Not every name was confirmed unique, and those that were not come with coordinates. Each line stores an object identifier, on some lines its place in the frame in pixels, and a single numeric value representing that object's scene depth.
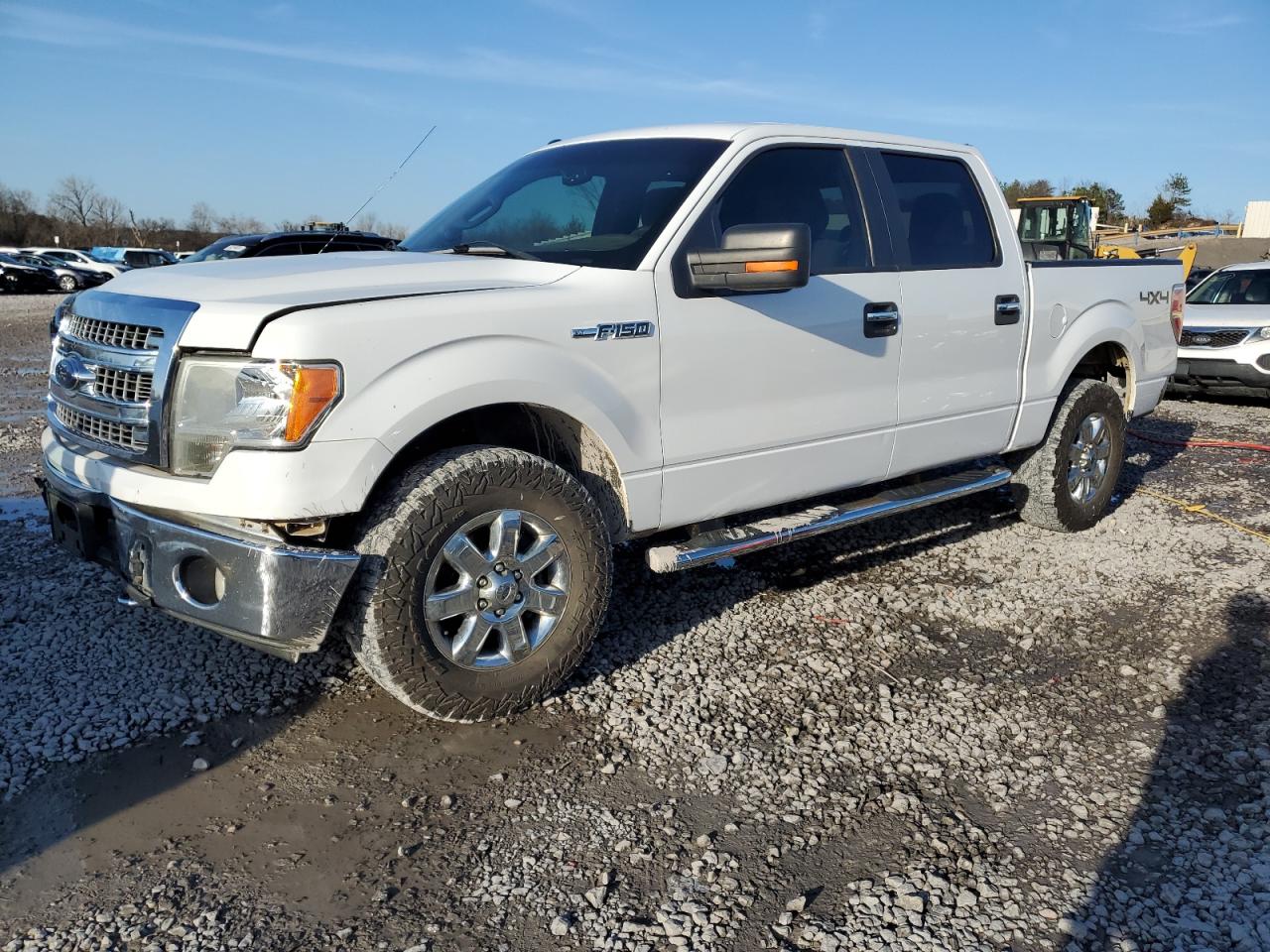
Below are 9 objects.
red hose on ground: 8.44
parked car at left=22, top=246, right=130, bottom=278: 37.03
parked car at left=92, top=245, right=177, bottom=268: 35.91
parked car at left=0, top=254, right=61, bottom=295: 33.06
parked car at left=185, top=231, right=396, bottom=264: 15.12
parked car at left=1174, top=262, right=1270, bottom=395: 10.61
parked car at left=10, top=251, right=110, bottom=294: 34.34
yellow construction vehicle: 20.78
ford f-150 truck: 2.91
